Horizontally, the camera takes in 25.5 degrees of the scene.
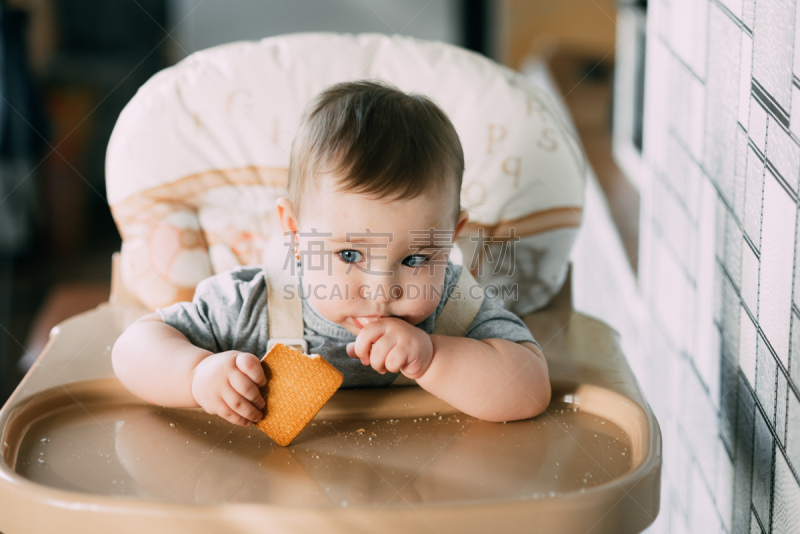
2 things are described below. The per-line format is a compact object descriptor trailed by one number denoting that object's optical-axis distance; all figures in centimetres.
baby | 116
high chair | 108
